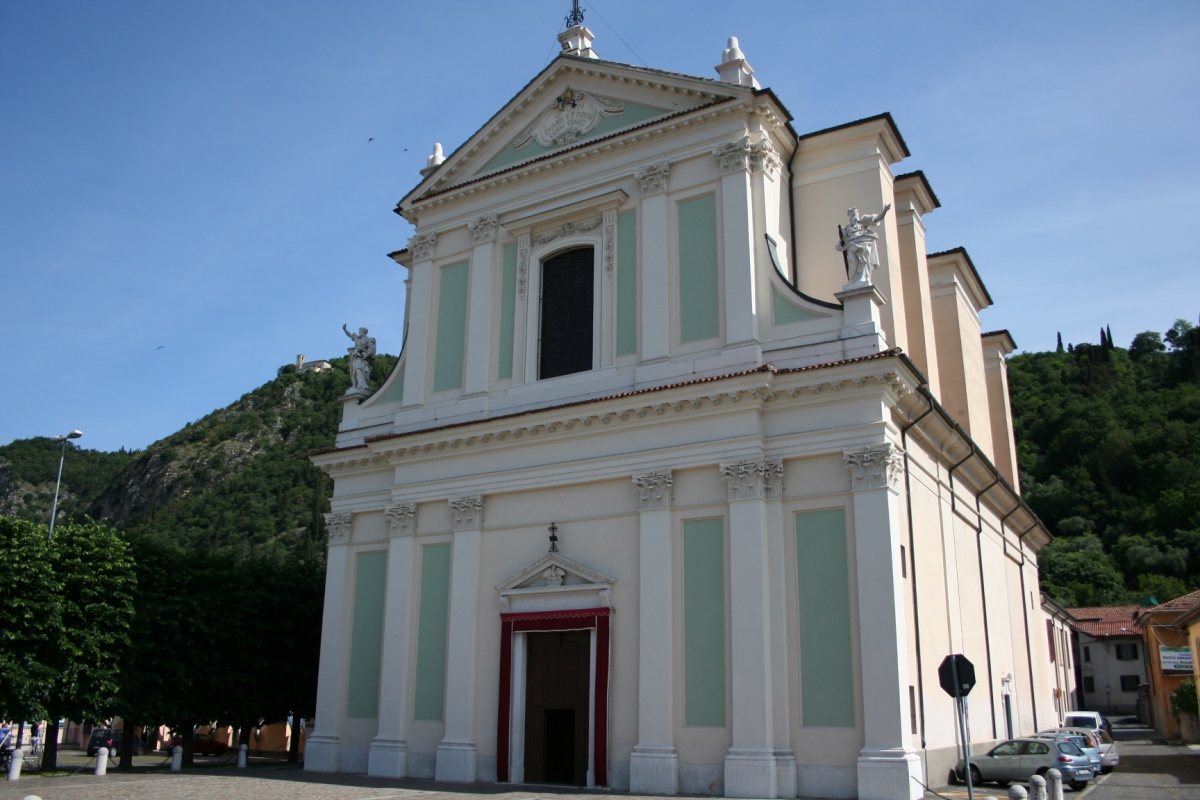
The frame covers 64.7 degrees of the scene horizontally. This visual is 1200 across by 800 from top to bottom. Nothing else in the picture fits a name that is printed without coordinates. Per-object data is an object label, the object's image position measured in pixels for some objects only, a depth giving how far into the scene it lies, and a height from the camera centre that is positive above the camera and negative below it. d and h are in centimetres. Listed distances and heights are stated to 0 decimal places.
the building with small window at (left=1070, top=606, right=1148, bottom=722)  6931 +18
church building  1627 +357
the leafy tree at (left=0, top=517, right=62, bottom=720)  1934 +68
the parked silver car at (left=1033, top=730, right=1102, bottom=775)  1978 -161
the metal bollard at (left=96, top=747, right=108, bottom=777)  1991 -218
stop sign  1189 -14
